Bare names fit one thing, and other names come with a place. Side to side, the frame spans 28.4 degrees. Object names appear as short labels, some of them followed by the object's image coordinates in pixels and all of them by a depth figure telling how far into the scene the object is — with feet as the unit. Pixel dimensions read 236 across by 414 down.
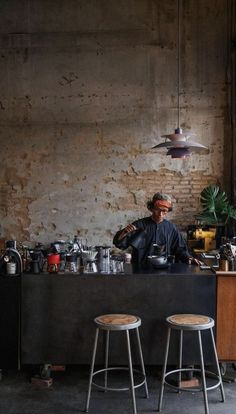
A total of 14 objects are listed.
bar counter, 12.41
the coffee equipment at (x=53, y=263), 12.69
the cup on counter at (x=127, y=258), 14.40
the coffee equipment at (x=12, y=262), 12.47
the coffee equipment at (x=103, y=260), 12.89
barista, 15.02
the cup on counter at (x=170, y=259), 14.32
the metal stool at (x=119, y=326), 10.82
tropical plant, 21.49
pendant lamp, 14.30
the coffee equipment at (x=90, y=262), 12.70
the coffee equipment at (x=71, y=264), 12.80
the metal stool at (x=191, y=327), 10.86
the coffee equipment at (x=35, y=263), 12.59
